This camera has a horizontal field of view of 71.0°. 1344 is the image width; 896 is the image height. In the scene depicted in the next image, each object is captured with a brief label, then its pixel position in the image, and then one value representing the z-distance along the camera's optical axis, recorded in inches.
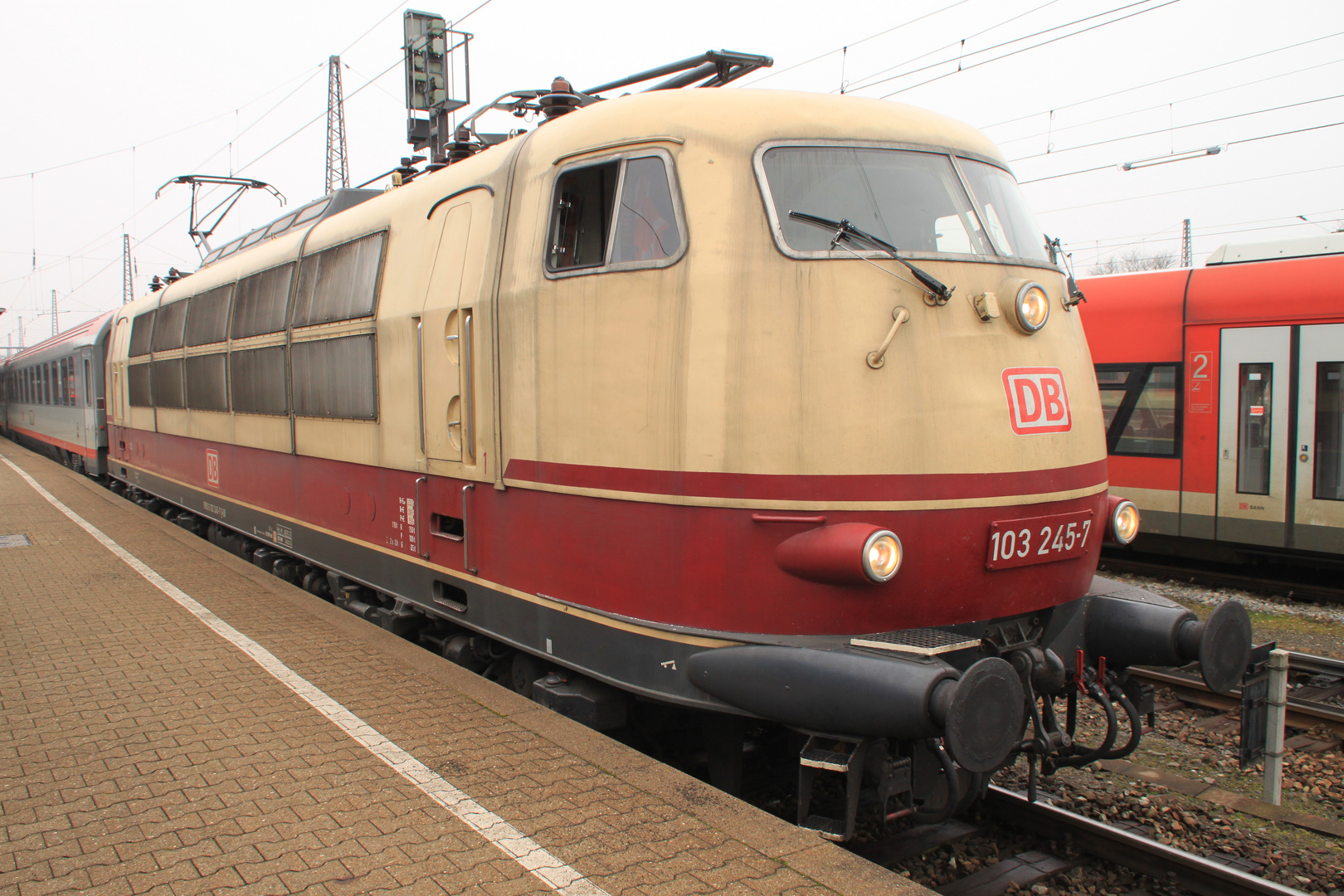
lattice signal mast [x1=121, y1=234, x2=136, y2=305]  1737.2
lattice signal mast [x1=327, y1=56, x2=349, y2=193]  1157.1
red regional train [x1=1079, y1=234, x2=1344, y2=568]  364.8
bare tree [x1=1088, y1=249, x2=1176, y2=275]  1927.9
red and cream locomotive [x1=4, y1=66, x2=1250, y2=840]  152.3
